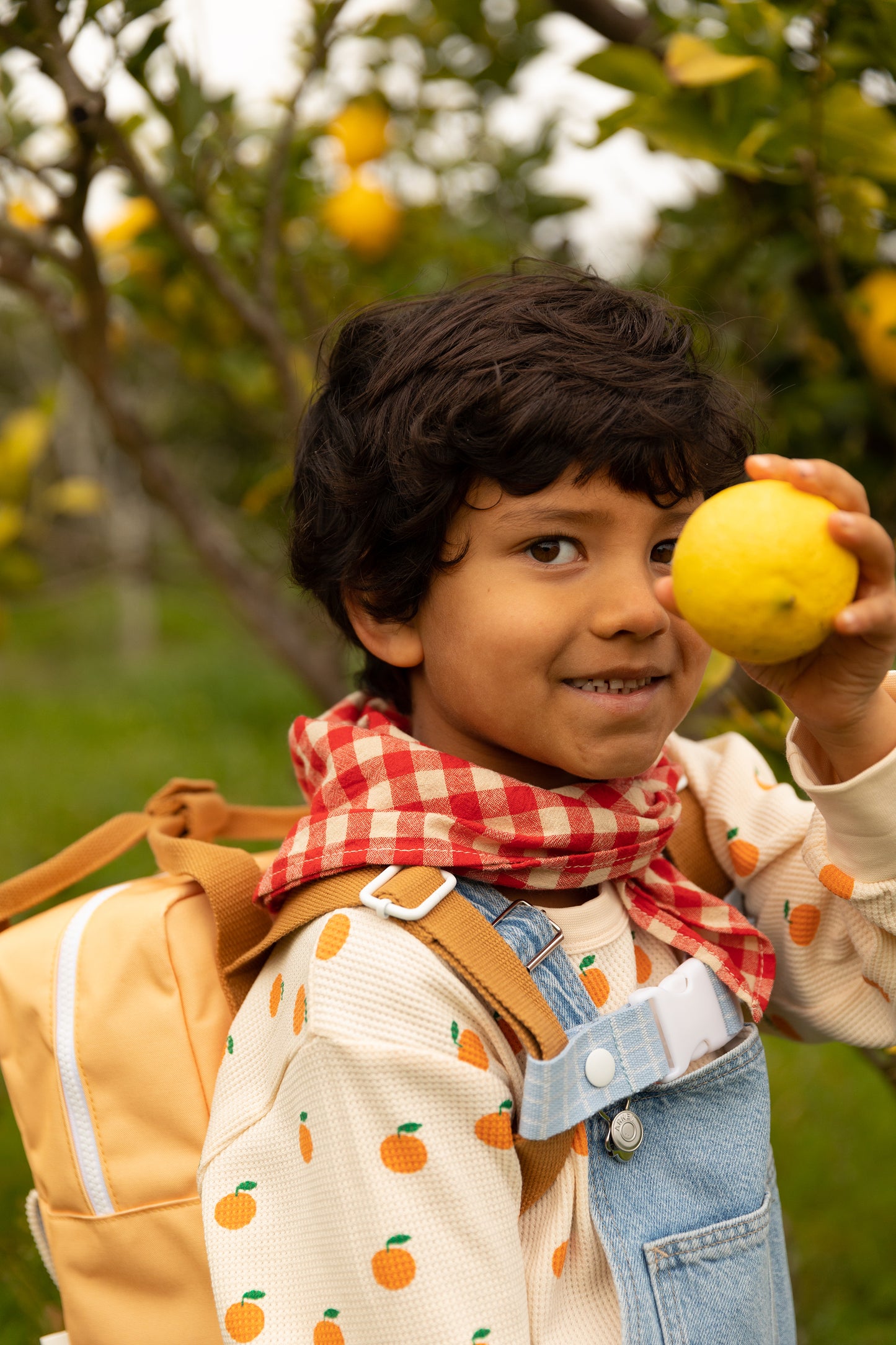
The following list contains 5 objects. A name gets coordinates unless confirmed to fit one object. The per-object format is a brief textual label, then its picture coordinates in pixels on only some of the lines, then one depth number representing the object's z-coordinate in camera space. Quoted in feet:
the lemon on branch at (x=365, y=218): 9.14
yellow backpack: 3.76
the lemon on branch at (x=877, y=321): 6.41
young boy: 3.29
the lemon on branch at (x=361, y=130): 9.08
